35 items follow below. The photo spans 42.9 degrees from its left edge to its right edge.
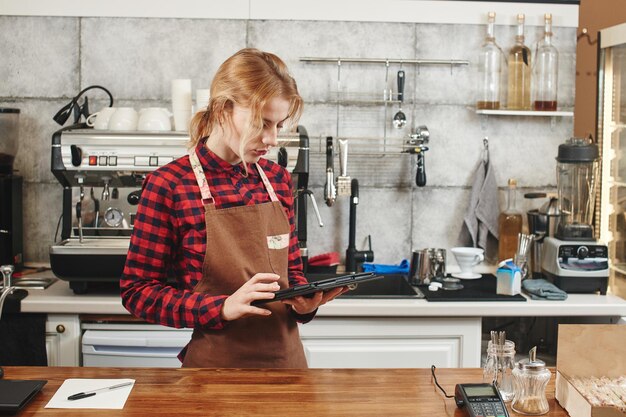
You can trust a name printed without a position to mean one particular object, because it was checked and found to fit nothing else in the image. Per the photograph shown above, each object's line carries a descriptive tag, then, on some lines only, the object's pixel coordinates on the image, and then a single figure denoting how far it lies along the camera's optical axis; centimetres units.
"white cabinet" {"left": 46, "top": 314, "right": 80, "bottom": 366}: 304
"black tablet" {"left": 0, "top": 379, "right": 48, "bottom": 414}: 172
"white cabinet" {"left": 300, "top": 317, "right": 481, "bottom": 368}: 307
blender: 329
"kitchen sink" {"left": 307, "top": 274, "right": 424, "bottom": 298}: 337
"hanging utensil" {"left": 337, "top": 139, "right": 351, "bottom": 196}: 345
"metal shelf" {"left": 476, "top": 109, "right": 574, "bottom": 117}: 361
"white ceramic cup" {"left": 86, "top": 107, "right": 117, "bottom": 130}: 334
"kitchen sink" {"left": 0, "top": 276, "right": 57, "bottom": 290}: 323
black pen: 180
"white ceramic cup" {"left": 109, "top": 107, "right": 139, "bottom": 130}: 328
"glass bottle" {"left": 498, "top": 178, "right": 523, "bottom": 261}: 366
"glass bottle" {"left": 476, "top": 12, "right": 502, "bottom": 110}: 364
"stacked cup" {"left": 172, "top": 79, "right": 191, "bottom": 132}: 334
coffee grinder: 340
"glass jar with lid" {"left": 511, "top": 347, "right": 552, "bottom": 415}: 173
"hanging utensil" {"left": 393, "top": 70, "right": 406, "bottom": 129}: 360
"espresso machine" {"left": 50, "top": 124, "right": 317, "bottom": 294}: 304
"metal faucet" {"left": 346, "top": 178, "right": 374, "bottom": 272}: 349
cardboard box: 173
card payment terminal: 168
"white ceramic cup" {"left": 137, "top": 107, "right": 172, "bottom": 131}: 327
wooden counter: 174
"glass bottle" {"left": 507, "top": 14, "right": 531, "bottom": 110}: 364
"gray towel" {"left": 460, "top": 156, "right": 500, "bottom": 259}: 369
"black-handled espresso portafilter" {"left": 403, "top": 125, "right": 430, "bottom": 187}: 358
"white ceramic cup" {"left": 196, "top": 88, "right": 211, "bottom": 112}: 337
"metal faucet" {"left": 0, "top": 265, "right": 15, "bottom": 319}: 212
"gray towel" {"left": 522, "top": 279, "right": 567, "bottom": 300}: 315
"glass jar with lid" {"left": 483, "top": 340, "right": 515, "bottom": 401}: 183
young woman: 201
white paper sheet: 177
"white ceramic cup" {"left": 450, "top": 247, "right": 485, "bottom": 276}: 350
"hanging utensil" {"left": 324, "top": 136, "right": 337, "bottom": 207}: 339
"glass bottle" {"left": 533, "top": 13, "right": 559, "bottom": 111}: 364
